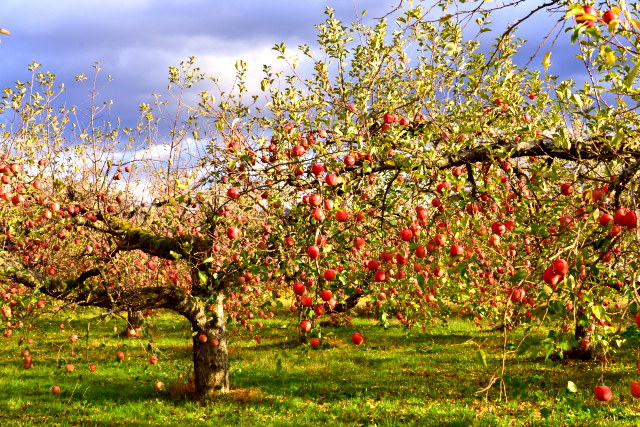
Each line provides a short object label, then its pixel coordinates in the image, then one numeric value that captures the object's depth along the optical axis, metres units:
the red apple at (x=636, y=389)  3.26
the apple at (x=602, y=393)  3.51
